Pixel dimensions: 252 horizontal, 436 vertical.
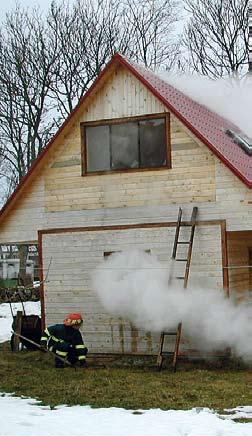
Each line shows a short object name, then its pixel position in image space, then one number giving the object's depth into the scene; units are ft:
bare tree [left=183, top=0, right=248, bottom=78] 101.81
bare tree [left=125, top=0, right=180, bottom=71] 111.24
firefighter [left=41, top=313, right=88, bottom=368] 43.42
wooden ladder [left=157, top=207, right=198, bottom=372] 41.63
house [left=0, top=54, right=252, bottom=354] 44.68
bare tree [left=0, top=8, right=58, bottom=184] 112.27
